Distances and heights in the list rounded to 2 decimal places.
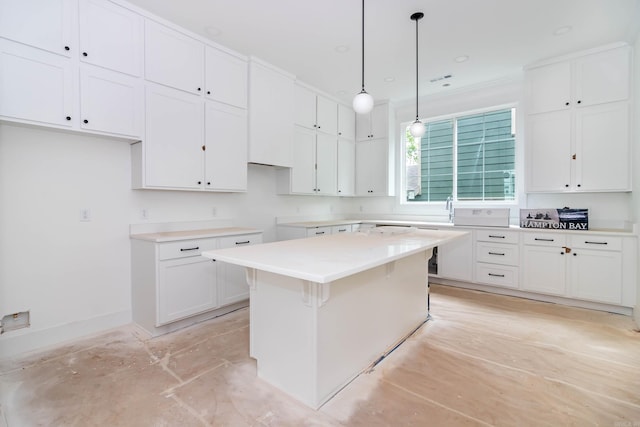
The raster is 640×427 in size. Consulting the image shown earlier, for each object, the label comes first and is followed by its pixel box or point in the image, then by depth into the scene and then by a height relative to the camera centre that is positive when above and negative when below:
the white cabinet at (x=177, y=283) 2.60 -0.70
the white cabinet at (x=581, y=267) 3.05 -0.65
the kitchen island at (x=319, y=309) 1.63 -0.64
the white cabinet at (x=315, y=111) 4.23 +1.46
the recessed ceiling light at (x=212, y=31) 2.90 +1.75
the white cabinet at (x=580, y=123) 3.21 +0.97
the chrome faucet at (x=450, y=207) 4.50 +0.01
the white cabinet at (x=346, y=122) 4.98 +1.47
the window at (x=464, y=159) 4.25 +0.76
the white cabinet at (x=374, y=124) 4.98 +1.45
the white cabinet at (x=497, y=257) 3.64 -0.62
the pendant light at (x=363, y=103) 2.28 +0.81
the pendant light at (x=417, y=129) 3.08 +0.82
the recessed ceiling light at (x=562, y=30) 2.91 +1.76
